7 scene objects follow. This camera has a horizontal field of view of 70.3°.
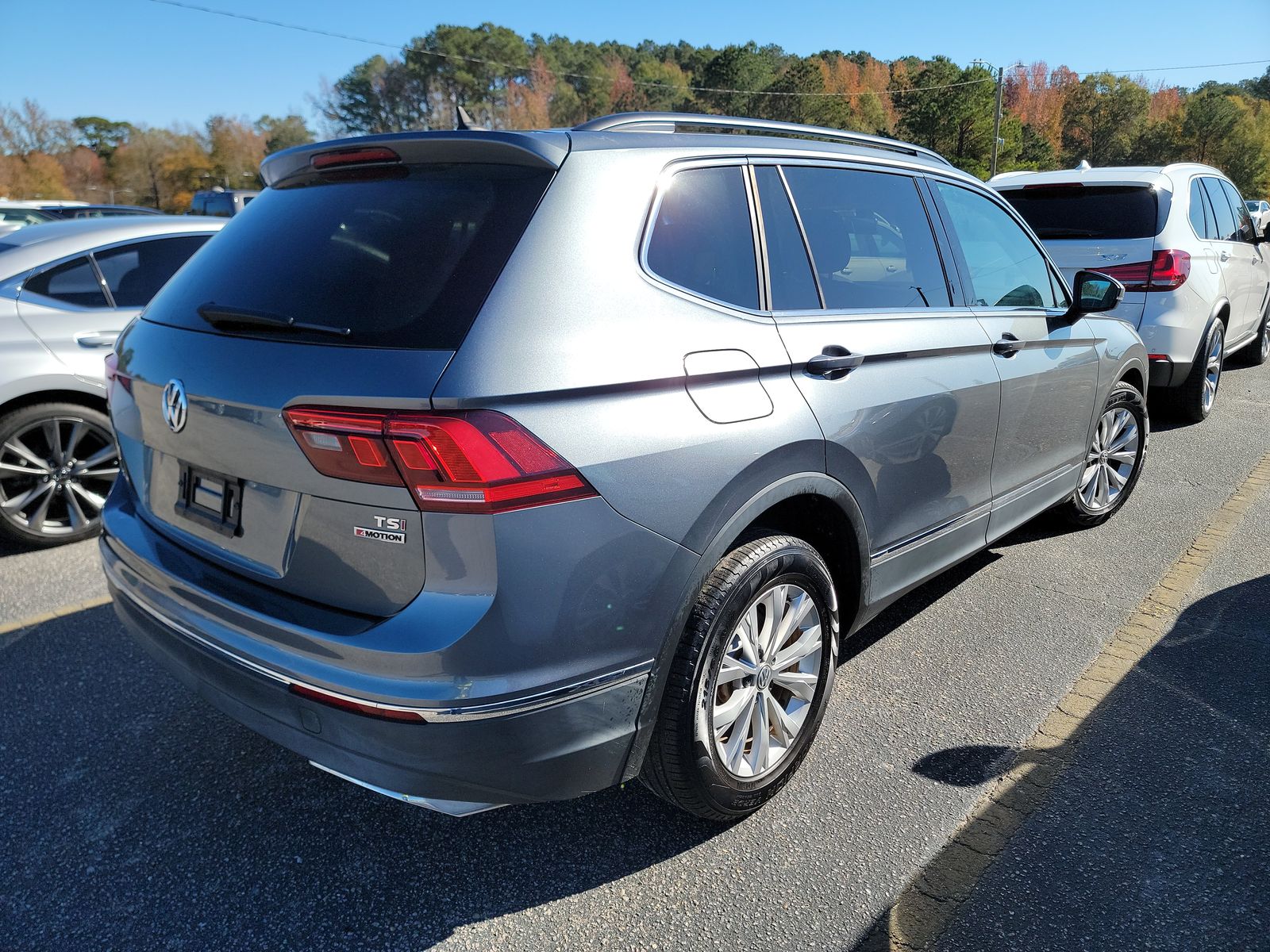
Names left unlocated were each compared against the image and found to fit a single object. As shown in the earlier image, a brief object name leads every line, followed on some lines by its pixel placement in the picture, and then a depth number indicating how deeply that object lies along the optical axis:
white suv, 6.14
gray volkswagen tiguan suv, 1.80
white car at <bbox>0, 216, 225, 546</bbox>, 4.43
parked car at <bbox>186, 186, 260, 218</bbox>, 14.23
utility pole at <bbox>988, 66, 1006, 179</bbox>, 52.80
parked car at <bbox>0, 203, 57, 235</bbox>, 12.66
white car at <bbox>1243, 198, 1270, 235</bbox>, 20.57
